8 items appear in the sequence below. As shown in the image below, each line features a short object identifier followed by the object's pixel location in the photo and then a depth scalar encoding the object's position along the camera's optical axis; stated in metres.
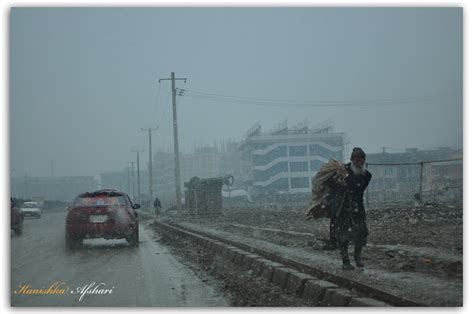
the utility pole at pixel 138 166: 70.33
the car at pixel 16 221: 21.00
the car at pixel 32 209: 43.84
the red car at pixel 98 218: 14.23
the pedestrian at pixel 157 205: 38.15
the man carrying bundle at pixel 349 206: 7.82
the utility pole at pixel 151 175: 55.16
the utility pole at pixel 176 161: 34.88
